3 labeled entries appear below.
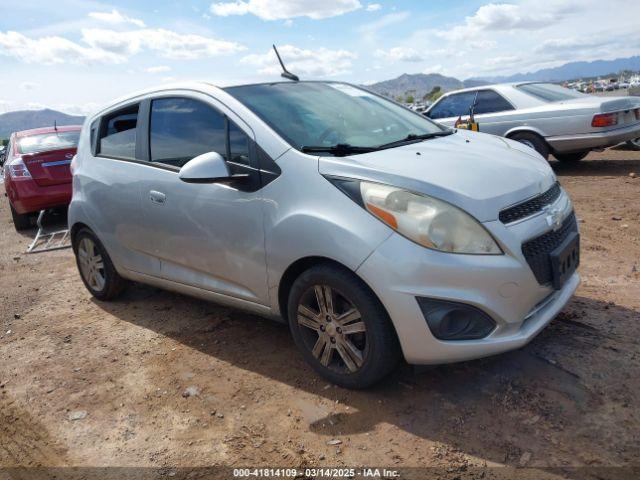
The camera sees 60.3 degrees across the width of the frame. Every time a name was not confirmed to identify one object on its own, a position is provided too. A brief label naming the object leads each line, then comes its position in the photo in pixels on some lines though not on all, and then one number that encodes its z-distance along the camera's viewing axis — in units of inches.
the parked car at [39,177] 315.3
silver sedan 317.4
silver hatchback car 100.5
